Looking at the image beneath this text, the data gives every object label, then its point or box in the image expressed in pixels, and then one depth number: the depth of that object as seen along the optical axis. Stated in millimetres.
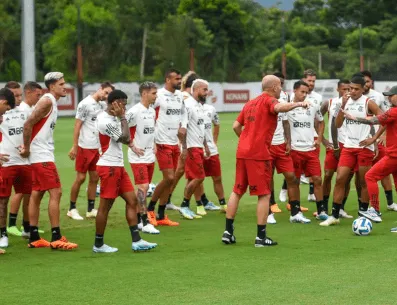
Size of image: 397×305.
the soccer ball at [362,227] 12680
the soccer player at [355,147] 14109
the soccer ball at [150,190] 17741
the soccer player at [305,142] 15070
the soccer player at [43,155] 12245
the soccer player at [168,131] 14797
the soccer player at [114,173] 11742
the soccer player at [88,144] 15555
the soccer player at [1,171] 11531
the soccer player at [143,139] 13984
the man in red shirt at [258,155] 12078
